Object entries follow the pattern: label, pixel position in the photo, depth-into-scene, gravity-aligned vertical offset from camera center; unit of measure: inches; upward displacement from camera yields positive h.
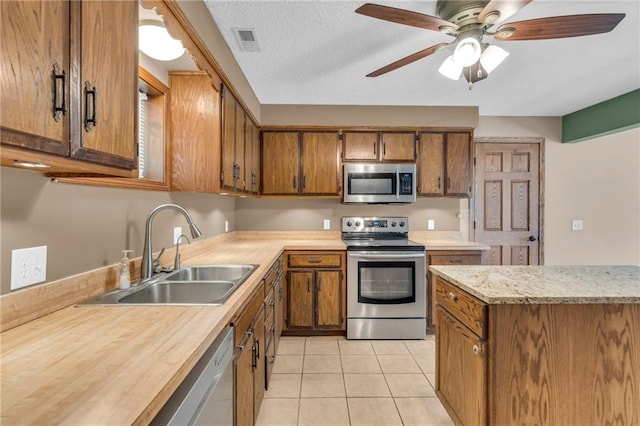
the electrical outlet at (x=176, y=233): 85.4 -5.6
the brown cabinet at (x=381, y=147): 140.2 +30.4
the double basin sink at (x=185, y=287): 54.1 -15.2
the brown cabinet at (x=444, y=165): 140.6 +22.6
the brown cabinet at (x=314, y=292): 125.1 -31.4
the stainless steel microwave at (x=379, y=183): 136.7 +13.8
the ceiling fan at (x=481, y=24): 60.1 +39.5
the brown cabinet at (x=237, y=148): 88.1 +21.6
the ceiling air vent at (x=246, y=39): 83.4 +48.8
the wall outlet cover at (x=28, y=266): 40.0 -7.4
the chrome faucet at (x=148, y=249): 63.7 -7.6
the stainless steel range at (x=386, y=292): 123.3 -30.8
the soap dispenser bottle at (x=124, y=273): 57.7 -11.4
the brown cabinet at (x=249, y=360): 55.0 -29.5
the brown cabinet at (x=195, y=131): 83.4 +22.0
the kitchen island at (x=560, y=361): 55.2 -25.7
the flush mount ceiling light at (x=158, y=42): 62.8 +36.6
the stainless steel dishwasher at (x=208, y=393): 31.0 -20.9
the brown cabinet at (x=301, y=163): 139.6 +22.8
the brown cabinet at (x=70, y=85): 25.8 +12.7
